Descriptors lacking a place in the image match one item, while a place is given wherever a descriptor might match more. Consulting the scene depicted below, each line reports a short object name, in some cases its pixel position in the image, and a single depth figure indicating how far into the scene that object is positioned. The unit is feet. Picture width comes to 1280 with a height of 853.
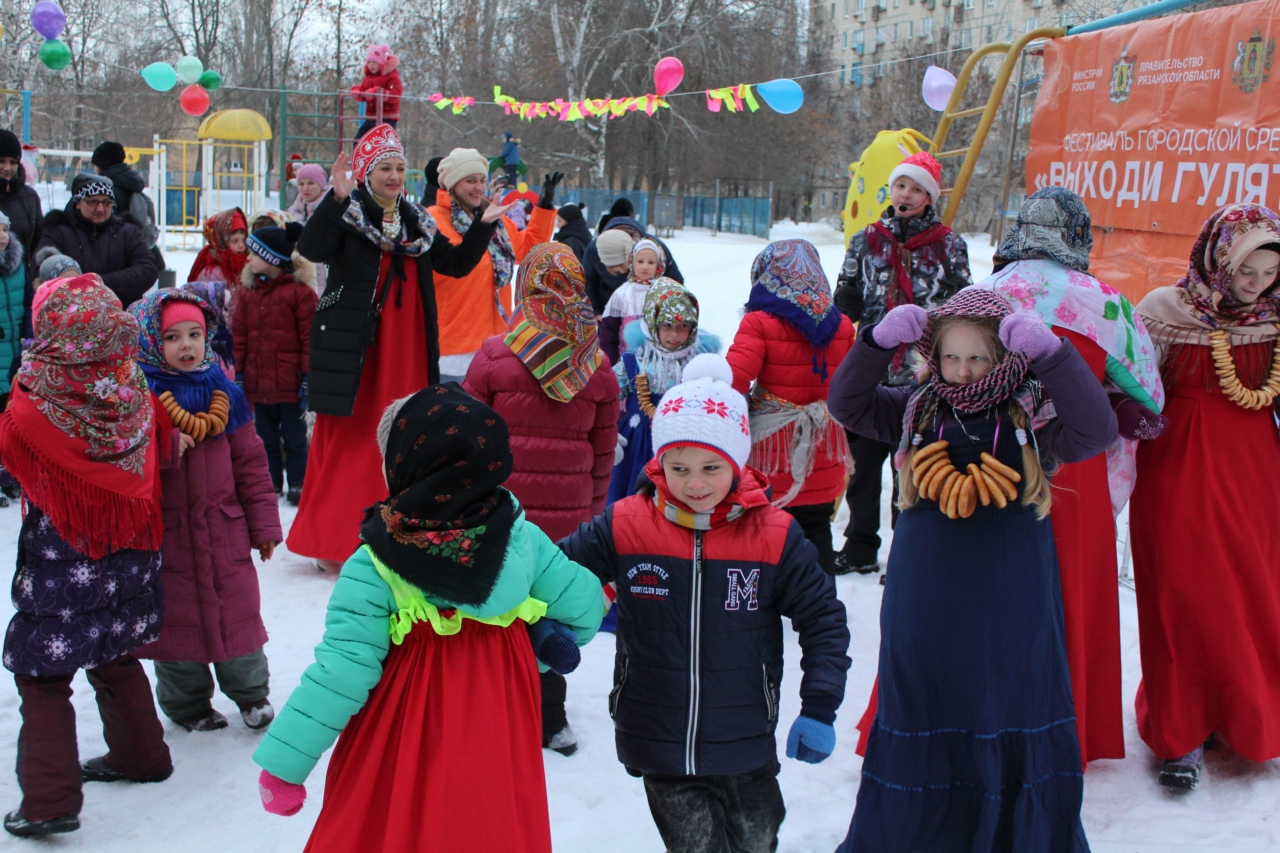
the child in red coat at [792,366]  16.10
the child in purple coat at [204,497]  12.05
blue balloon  40.01
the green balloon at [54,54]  48.98
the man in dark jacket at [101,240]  23.97
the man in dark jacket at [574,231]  29.86
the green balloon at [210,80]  56.54
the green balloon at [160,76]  51.49
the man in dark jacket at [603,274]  24.20
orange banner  16.70
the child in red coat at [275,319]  21.03
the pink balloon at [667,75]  49.42
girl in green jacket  7.47
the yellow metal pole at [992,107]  21.80
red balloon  57.57
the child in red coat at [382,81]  28.86
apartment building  150.10
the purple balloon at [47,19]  48.39
